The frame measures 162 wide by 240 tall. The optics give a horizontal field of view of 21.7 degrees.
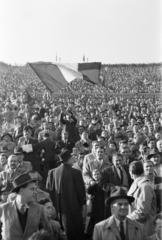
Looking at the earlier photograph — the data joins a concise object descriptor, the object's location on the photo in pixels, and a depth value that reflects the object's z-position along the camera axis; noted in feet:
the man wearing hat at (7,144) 27.25
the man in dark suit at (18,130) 33.33
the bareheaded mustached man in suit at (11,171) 20.36
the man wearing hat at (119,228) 12.94
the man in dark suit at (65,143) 31.32
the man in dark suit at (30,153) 27.66
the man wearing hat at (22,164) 21.48
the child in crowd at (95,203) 20.90
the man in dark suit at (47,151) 29.55
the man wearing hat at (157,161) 21.79
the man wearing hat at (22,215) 12.75
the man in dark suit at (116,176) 20.69
